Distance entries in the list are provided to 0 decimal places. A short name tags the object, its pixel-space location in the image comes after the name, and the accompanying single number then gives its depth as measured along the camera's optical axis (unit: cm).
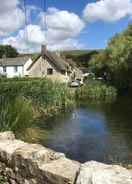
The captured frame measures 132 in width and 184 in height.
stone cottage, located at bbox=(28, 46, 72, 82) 2473
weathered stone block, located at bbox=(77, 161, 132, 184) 139
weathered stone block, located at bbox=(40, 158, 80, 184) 161
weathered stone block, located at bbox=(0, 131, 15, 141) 253
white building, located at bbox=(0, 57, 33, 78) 2798
